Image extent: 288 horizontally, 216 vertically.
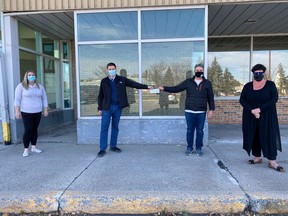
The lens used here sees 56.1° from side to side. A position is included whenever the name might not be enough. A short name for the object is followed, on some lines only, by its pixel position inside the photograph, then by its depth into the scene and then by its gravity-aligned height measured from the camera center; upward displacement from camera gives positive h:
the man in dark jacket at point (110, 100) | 5.25 -0.28
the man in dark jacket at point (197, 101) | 5.03 -0.30
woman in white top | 5.22 -0.35
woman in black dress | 4.21 -0.47
